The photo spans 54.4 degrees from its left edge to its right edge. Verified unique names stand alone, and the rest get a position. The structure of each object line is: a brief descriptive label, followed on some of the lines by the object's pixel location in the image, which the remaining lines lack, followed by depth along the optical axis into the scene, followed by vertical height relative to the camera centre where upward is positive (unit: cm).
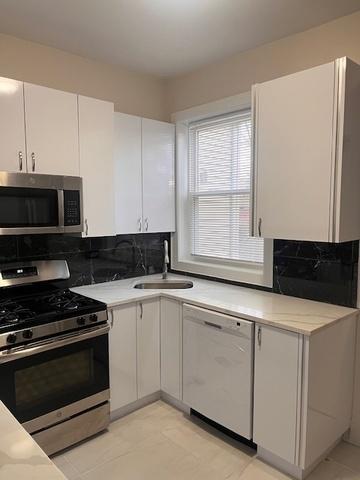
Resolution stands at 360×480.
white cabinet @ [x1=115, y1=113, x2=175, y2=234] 284 +33
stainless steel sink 307 -63
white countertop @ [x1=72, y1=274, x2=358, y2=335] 200 -60
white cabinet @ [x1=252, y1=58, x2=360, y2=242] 192 +35
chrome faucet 324 -42
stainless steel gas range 196 -87
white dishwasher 215 -101
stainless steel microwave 210 +6
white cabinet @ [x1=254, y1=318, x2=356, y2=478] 191 -102
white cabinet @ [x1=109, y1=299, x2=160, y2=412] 247 -102
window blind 290 +22
